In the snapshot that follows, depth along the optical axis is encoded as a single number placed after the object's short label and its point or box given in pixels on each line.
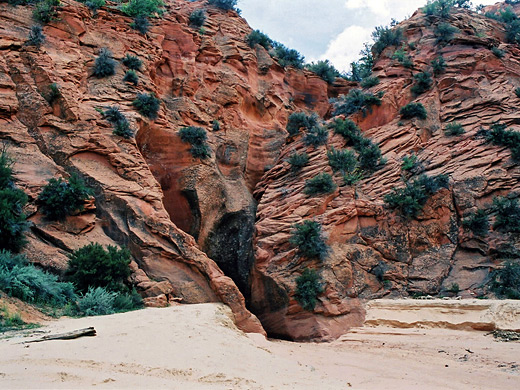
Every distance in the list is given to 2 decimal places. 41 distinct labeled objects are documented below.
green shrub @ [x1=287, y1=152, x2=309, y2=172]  19.36
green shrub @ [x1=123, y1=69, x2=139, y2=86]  18.19
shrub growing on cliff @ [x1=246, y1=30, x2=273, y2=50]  26.23
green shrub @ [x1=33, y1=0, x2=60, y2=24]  17.11
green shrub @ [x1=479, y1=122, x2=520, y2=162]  17.33
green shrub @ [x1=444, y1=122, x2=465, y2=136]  19.36
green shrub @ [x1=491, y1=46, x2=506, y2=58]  22.59
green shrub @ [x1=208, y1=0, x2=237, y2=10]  27.09
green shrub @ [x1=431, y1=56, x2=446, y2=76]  22.66
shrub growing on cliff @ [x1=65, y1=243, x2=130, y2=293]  10.29
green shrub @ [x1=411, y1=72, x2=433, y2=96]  22.38
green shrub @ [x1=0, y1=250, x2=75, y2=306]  8.16
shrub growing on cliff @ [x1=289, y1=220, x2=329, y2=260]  15.29
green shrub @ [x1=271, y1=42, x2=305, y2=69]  28.16
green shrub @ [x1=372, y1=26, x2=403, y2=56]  26.08
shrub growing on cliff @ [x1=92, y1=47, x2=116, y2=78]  17.72
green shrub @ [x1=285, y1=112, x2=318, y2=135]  21.41
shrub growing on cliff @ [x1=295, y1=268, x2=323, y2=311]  14.38
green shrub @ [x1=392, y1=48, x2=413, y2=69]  23.47
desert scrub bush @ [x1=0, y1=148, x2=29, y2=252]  9.84
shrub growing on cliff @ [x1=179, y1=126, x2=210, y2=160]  18.88
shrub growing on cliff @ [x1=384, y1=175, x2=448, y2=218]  16.56
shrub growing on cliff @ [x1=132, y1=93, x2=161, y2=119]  17.58
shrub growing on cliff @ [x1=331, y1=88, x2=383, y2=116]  21.81
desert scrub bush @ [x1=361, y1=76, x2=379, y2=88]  23.42
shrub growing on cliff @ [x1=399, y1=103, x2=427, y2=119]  20.70
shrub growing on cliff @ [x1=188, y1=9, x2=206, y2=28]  24.59
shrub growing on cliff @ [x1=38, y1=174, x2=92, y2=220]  11.99
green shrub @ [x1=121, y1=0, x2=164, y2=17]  21.05
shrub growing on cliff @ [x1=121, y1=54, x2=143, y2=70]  18.92
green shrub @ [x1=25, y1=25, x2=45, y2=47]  16.06
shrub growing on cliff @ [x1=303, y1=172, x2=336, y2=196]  17.41
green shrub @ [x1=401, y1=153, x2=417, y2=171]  18.42
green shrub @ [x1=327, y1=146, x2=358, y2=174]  18.52
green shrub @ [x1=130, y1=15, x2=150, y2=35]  20.62
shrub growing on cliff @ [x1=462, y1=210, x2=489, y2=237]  15.87
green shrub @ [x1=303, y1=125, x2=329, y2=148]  20.21
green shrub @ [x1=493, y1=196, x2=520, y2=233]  15.49
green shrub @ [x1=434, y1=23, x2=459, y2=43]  24.39
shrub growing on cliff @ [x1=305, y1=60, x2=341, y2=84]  29.00
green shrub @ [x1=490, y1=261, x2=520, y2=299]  13.36
